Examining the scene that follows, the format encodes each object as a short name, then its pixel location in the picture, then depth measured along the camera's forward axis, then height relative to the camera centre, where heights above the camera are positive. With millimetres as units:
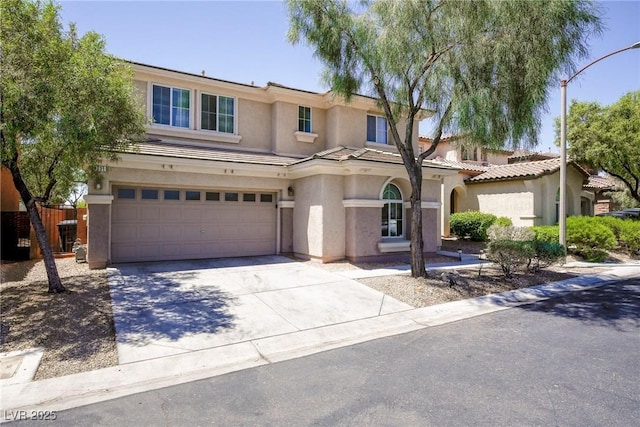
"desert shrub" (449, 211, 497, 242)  19031 -444
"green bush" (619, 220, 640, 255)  15867 -869
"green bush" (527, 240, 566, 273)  10984 -1101
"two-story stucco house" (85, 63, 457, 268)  11773 +1039
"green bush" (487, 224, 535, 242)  11681 -592
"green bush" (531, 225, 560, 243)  15141 -726
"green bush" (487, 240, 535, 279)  10625 -1099
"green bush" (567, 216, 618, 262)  14562 -902
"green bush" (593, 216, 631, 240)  16062 -354
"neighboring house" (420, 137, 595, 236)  18648 +1366
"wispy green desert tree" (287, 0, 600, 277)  8562 +4072
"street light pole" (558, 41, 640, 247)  12570 +1659
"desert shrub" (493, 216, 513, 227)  18511 -279
